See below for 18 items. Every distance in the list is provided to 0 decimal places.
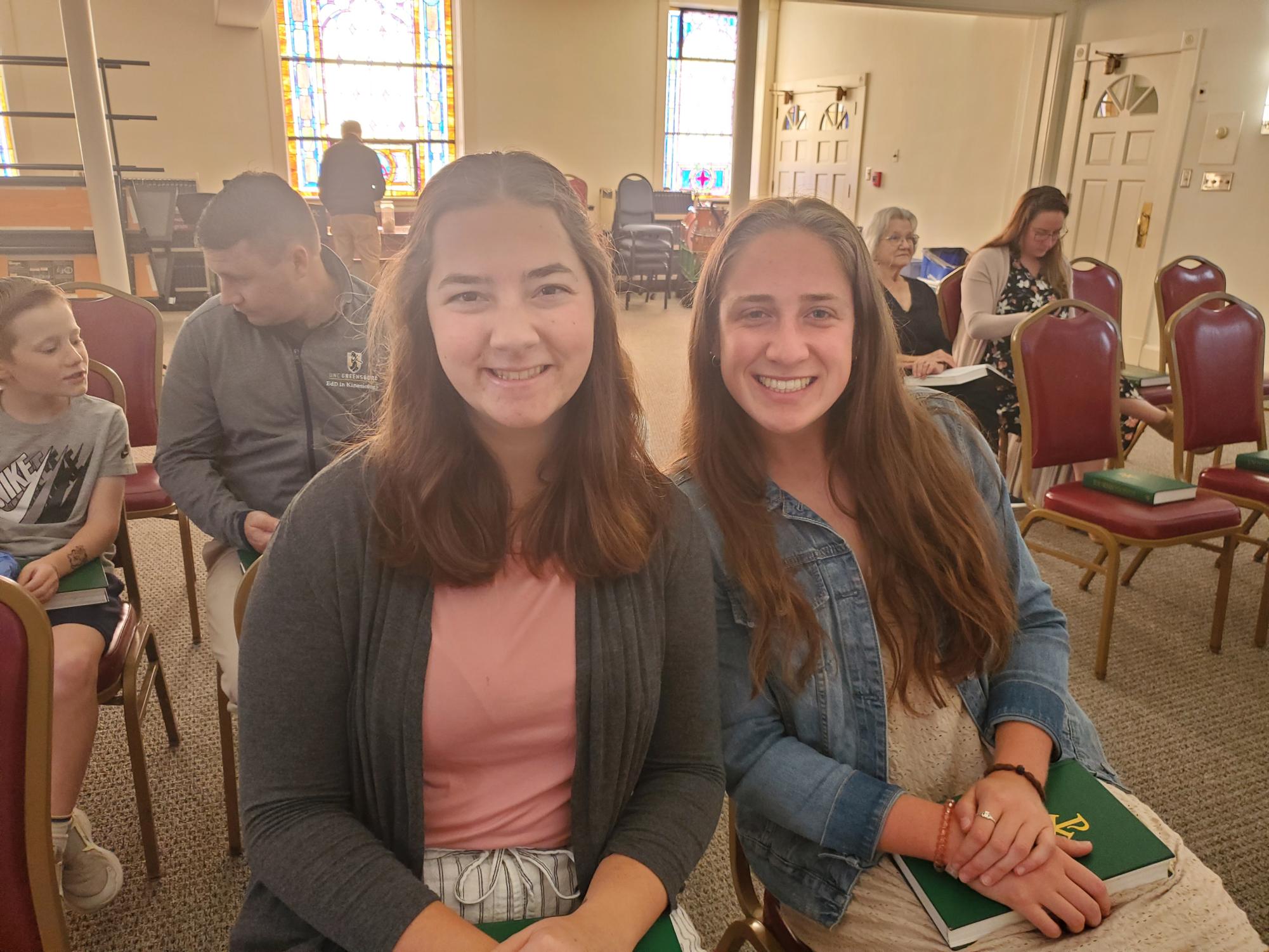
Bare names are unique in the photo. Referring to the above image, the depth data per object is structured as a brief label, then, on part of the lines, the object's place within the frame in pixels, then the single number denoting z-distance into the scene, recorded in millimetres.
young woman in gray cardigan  870
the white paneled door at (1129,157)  5992
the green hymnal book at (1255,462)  2729
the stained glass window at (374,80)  9477
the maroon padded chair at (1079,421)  2465
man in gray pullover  1748
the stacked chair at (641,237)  9000
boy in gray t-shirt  1585
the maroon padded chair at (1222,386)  2736
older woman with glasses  3373
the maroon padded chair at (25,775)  878
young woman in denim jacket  1025
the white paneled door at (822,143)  9258
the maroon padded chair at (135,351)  2598
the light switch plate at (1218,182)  5653
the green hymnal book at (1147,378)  3666
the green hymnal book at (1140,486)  2486
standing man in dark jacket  6516
